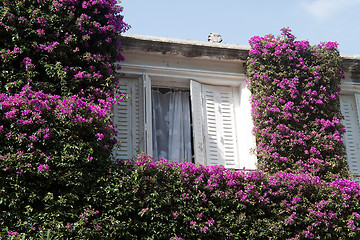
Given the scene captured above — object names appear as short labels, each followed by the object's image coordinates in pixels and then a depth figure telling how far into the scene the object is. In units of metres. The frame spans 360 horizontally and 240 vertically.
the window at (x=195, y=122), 11.38
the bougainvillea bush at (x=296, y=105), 11.49
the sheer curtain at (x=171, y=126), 11.77
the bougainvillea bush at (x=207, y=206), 9.08
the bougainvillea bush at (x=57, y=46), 9.82
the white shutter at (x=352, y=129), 12.58
